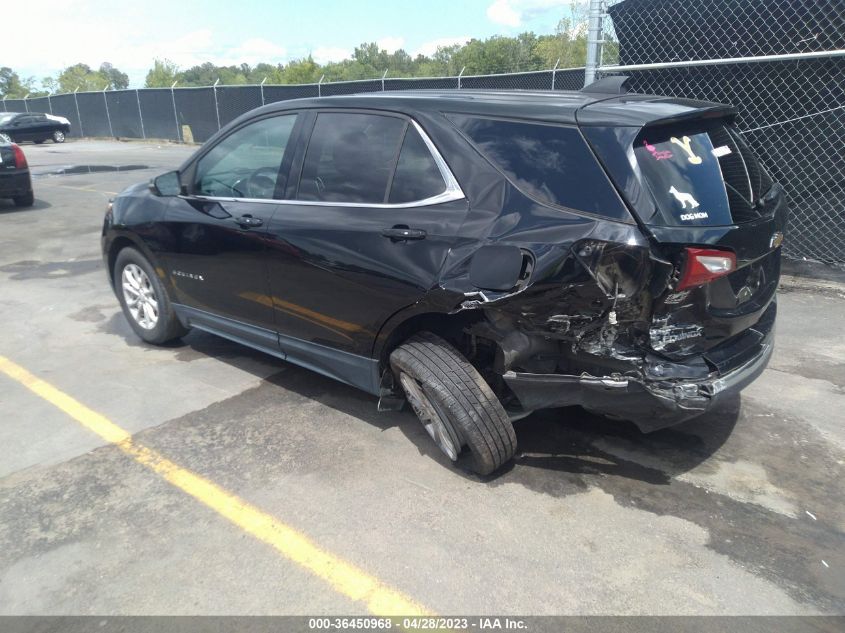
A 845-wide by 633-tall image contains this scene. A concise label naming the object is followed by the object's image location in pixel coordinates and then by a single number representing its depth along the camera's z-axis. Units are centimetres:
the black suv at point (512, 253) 280
